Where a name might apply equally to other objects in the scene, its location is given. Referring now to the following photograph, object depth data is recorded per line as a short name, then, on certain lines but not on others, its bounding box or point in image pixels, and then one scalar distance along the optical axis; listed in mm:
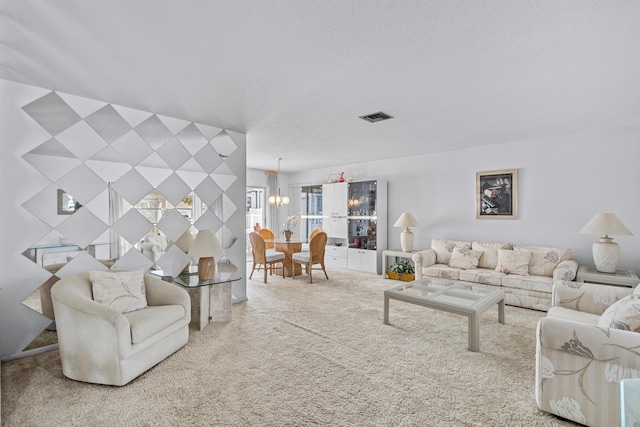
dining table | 5996
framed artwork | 4848
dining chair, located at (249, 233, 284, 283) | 5516
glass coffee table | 2838
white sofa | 3947
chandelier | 7020
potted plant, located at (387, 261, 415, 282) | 5695
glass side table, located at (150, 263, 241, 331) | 3354
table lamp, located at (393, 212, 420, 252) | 5629
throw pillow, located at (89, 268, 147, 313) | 2664
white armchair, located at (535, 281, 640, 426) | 1717
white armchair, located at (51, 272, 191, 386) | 2240
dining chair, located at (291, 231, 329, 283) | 5582
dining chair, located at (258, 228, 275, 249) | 6879
